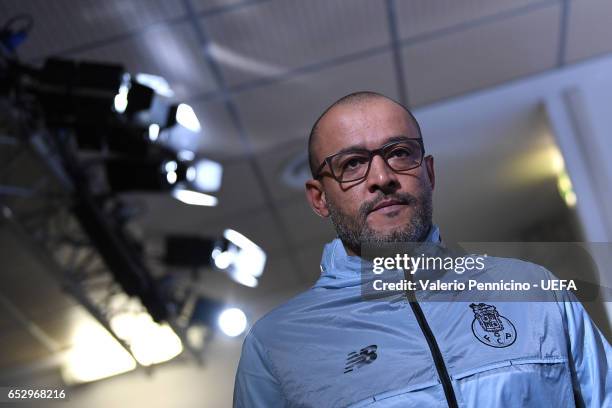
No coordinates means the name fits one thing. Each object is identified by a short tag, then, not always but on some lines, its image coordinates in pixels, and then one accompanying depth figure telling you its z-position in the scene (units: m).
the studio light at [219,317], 5.00
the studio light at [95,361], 5.96
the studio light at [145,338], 4.96
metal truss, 3.14
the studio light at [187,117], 3.12
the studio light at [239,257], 4.36
